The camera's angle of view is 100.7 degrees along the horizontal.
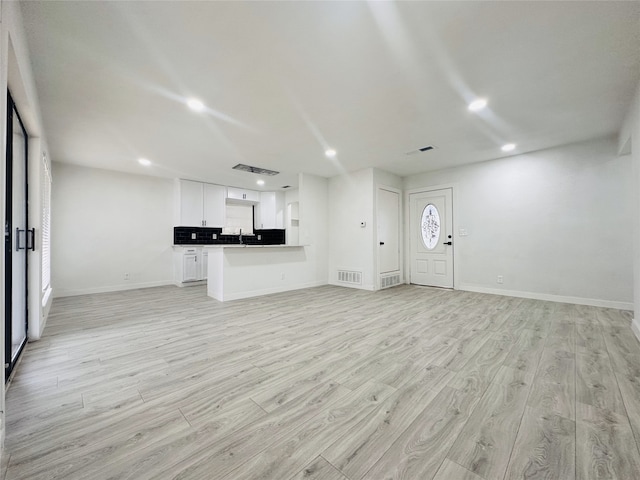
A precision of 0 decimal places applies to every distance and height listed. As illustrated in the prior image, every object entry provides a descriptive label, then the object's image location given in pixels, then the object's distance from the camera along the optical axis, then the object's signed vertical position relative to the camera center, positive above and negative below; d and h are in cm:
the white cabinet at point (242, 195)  741 +139
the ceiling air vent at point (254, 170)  550 +158
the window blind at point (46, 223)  388 +33
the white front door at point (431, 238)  559 +7
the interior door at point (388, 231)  571 +24
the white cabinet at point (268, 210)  816 +100
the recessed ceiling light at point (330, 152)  451 +156
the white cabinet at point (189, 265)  628 -52
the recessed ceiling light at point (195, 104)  290 +157
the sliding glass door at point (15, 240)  209 +4
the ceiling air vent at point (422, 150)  438 +156
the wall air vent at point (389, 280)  567 -86
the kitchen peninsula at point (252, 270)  471 -54
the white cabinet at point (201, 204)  652 +99
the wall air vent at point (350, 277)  574 -78
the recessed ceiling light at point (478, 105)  292 +155
